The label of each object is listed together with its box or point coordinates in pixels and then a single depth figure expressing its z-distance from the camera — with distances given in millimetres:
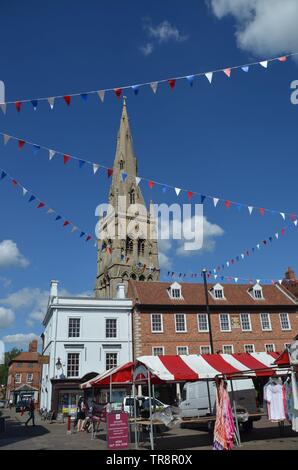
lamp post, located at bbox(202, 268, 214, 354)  24867
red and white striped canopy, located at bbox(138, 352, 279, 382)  12453
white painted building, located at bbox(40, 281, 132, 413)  28859
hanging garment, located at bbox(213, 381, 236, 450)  11305
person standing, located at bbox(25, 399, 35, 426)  22383
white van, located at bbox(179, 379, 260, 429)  18542
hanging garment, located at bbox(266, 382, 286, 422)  12680
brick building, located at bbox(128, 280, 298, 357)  31516
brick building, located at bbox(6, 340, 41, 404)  65938
